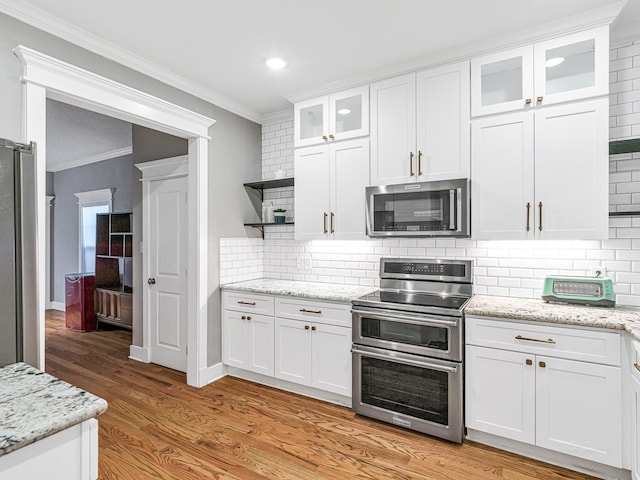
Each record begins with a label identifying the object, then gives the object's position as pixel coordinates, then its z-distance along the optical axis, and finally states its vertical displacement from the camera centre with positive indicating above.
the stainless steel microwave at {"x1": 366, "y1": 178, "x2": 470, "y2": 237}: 2.61 +0.21
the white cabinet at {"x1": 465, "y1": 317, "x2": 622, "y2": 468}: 1.98 -0.90
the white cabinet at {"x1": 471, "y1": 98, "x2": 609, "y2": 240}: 2.25 +0.42
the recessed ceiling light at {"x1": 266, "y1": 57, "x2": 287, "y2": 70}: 2.79 +1.37
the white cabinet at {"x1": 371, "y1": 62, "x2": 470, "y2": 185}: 2.66 +0.86
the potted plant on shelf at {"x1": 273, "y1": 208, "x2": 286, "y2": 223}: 3.74 +0.24
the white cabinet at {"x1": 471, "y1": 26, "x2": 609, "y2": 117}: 2.24 +1.09
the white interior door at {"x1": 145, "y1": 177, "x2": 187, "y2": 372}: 3.71 -0.35
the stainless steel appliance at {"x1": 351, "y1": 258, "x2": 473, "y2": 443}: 2.36 -0.82
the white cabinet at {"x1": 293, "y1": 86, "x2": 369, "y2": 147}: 3.08 +1.09
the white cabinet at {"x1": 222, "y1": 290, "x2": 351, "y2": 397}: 2.87 -0.88
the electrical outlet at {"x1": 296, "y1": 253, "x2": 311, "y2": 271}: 3.74 -0.25
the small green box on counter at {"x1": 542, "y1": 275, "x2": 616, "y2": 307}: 2.28 -0.36
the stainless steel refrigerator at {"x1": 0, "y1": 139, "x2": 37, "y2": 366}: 1.50 -0.03
